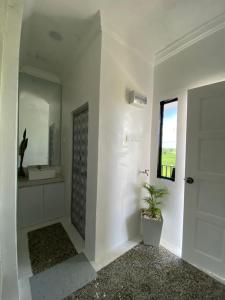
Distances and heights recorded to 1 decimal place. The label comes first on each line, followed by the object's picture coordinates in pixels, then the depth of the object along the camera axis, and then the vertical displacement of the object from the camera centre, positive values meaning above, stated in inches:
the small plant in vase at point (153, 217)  79.6 -37.5
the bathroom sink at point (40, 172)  99.1 -18.9
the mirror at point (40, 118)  106.0 +19.5
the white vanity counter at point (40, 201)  93.7 -37.4
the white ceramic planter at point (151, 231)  79.3 -44.1
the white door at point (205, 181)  62.3 -13.8
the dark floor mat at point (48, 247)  68.1 -53.2
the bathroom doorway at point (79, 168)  85.1 -13.5
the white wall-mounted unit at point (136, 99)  78.0 +26.1
